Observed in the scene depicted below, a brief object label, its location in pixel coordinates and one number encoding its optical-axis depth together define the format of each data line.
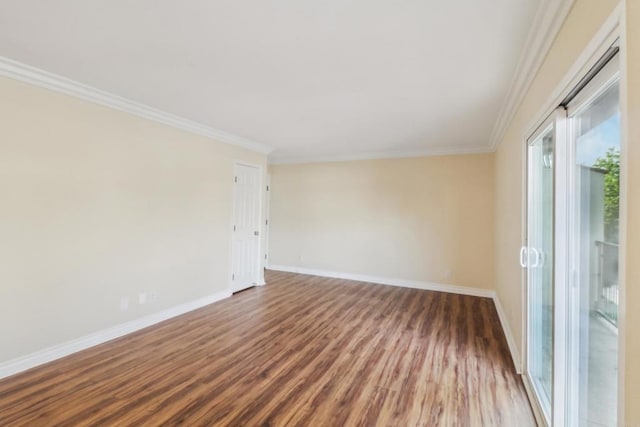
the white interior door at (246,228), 4.63
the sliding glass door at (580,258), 1.21
